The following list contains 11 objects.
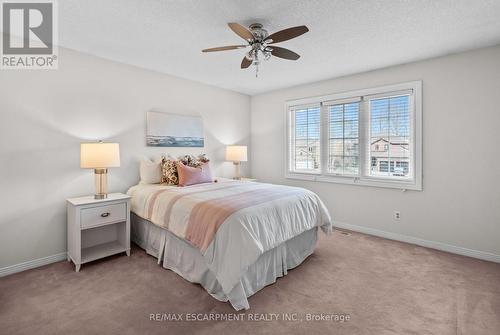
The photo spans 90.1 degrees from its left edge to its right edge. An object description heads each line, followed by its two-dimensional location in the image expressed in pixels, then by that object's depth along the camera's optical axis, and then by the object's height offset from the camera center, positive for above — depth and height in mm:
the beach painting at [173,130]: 3752 +571
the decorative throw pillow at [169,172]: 3467 -90
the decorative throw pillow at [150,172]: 3512 -91
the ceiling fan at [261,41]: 2119 +1135
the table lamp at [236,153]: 4637 +237
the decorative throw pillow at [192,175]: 3380 -128
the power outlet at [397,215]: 3580 -708
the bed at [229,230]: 2027 -621
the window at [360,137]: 3488 +463
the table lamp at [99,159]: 2771 +74
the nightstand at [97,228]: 2662 -725
